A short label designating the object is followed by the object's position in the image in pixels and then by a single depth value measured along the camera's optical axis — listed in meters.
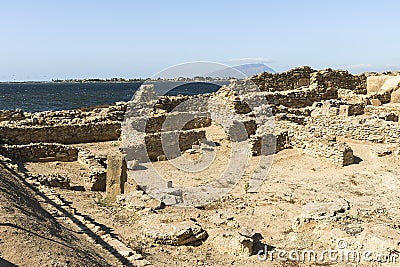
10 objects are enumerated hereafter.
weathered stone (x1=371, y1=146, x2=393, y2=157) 13.36
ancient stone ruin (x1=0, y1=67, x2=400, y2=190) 14.42
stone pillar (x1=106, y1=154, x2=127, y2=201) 10.87
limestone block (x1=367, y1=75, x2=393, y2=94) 26.16
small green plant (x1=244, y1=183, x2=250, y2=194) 11.02
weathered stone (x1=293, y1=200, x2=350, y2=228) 8.27
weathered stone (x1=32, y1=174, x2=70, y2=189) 11.12
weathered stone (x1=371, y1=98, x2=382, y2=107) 22.73
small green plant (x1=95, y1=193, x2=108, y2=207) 10.15
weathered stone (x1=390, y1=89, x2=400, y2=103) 23.58
